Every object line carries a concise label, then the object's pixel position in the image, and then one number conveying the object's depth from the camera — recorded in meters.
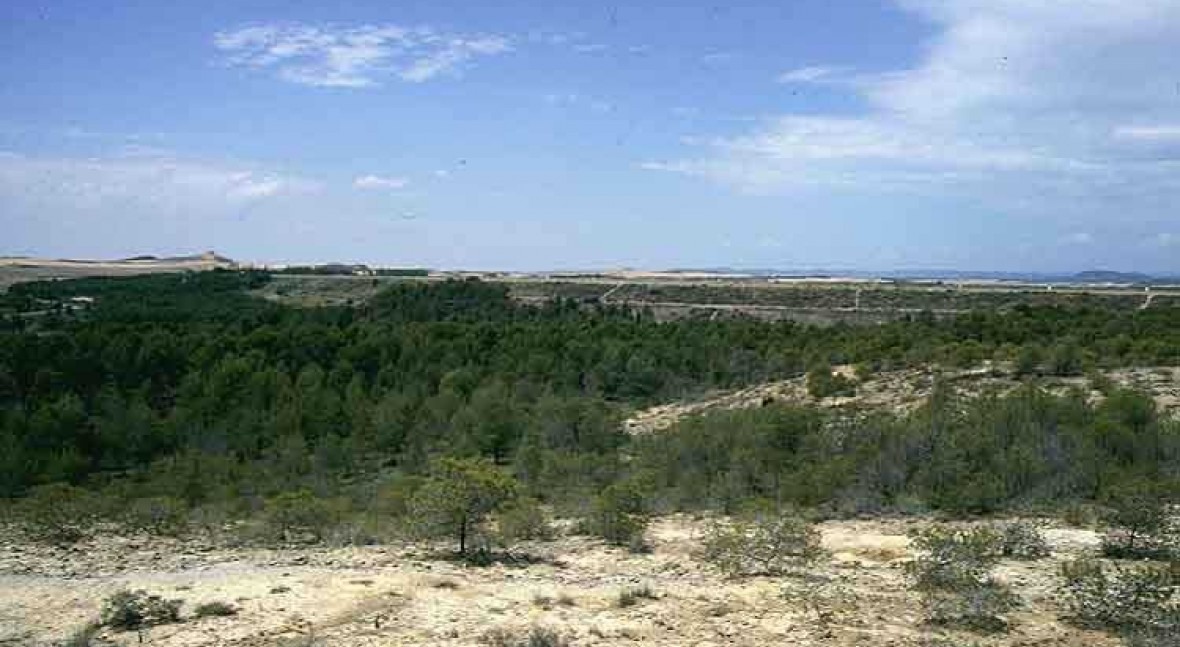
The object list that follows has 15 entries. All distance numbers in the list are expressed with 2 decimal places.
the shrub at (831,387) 32.16
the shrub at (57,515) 17.34
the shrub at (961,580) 11.09
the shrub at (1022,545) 13.91
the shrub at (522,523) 16.39
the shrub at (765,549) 13.83
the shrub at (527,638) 10.38
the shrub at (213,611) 11.98
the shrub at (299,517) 17.89
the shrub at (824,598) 11.29
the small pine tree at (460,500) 15.44
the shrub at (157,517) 18.27
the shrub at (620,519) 16.41
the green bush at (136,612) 11.68
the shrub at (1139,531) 13.73
